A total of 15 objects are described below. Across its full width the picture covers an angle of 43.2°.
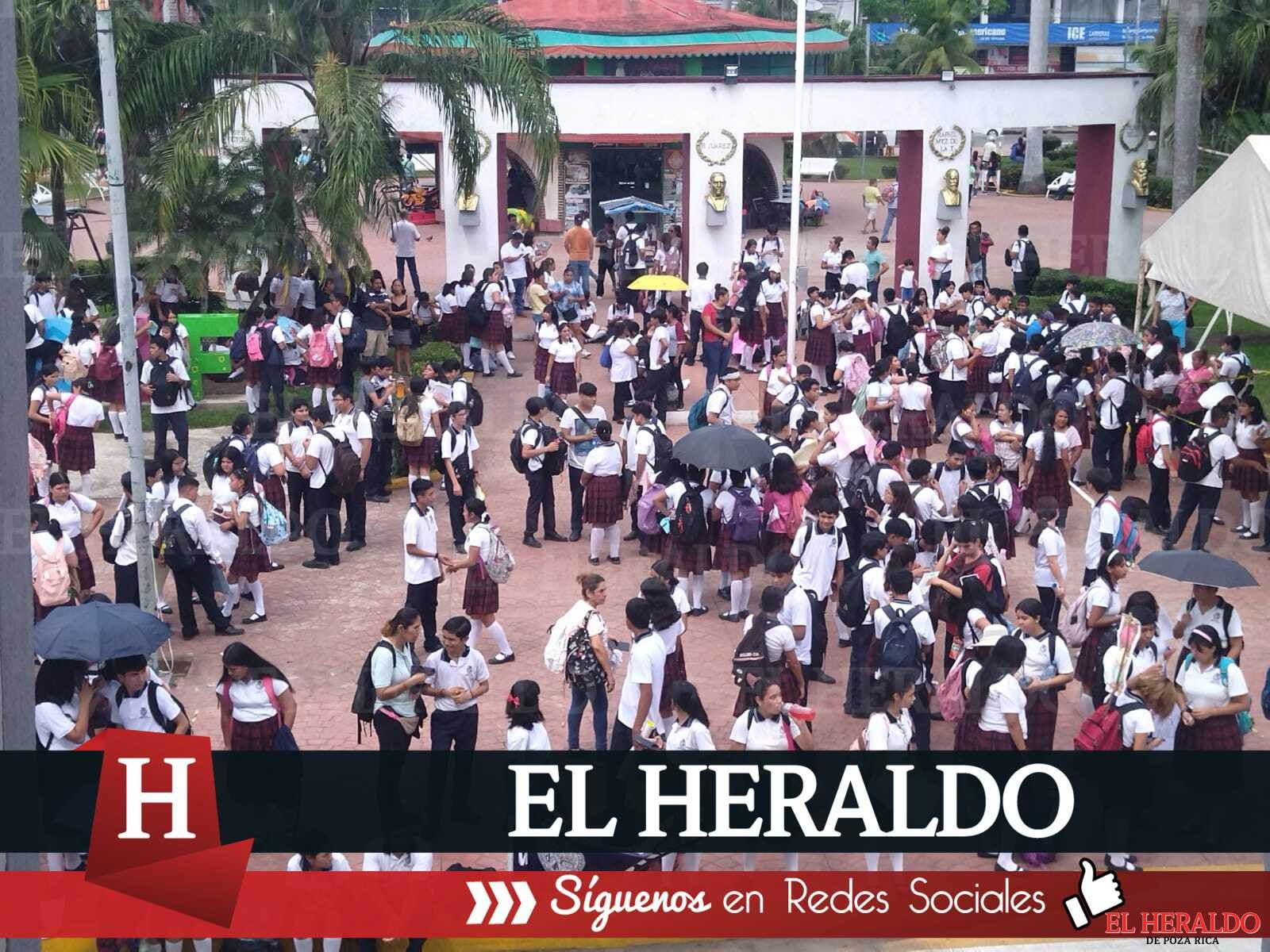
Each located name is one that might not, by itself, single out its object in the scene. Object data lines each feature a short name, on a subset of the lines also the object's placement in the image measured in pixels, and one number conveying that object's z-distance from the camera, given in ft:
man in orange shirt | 74.90
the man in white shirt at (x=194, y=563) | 38.52
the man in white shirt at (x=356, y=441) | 44.83
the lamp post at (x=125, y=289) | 35.99
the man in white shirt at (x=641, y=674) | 30.58
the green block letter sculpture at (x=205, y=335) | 61.57
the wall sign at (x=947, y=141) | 79.61
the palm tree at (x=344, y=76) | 58.49
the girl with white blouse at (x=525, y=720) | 27.66
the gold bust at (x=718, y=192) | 77.05
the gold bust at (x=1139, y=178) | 82.89
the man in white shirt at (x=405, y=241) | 73.31
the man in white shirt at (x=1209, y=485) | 44.70
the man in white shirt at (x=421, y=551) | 37.11
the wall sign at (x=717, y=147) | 77.56
